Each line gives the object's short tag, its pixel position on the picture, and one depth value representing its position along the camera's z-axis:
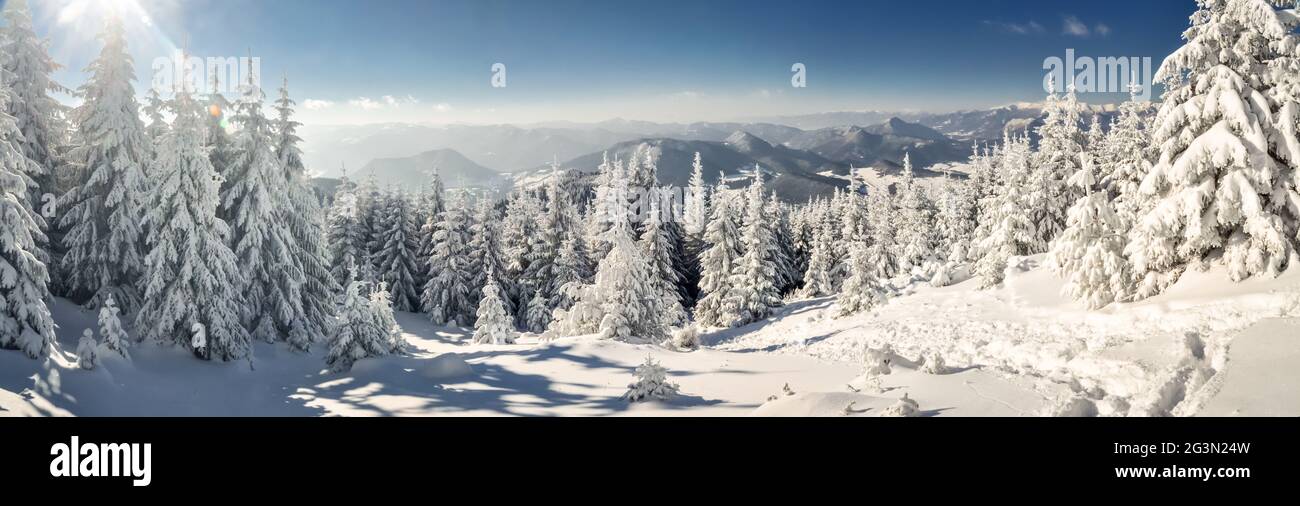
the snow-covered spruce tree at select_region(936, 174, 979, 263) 47.78
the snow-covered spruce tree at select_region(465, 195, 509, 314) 42.56
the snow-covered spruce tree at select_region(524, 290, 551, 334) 38.84
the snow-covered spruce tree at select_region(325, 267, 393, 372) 17.45
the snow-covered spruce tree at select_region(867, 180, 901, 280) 49.41
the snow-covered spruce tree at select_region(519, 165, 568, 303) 43.06
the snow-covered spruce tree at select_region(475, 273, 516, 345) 29.03
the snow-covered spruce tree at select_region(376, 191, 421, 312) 42.58
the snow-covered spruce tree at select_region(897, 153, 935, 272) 44.91
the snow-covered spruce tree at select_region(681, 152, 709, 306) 51.75
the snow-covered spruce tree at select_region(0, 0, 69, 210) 19.66
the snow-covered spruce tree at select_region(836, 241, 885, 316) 29.62
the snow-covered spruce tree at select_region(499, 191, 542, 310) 43.81
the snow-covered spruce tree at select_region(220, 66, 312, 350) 21.08
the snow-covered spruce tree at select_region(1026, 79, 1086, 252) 30.84
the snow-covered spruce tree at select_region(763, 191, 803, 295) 50.47
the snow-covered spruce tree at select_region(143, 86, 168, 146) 21.83
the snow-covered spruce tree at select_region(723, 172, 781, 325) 37.12
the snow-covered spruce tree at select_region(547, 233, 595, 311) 40.75
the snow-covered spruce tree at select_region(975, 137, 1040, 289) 31.39
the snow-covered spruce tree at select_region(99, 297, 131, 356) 14.73
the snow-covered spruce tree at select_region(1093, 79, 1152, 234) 18.62
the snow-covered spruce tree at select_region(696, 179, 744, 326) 38.84
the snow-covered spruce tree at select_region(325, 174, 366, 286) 40.06
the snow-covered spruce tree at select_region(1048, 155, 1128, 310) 17.09
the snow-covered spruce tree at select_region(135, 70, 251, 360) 17.34
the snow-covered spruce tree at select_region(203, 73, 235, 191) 21.73
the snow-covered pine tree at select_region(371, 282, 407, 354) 18.16
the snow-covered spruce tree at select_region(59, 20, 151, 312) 19.78
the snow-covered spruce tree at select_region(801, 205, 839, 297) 46.69
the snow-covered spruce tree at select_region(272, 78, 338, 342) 24.06
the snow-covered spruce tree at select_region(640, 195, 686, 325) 39.66
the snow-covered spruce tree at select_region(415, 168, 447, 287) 46.22
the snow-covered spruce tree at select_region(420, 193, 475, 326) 41.00
